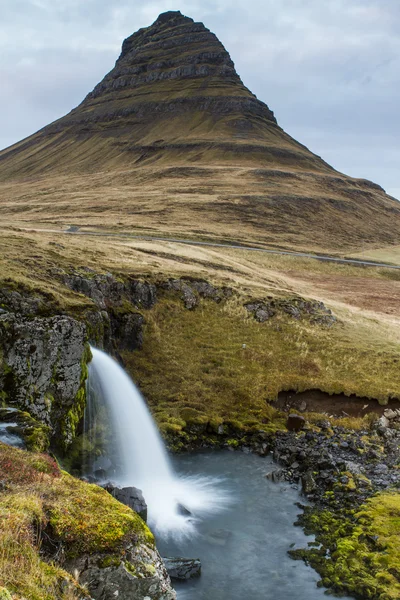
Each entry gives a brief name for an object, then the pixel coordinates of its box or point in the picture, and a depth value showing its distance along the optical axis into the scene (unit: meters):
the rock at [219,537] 19.25
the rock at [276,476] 23.84
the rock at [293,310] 44.73
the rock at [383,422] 29.17
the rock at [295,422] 29.19
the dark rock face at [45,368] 21.16
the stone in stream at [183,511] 21.03
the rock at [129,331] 34.41
